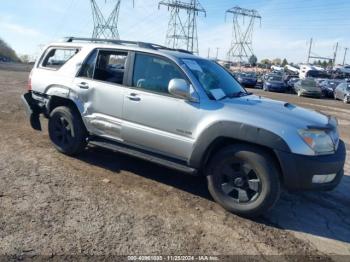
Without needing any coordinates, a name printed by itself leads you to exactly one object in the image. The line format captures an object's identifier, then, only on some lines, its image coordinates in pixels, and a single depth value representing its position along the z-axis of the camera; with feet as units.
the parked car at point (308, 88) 101.40
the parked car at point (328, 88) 107.55
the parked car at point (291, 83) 120.43
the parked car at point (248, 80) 125.44
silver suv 14.34
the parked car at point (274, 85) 113.50
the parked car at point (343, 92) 90.18
